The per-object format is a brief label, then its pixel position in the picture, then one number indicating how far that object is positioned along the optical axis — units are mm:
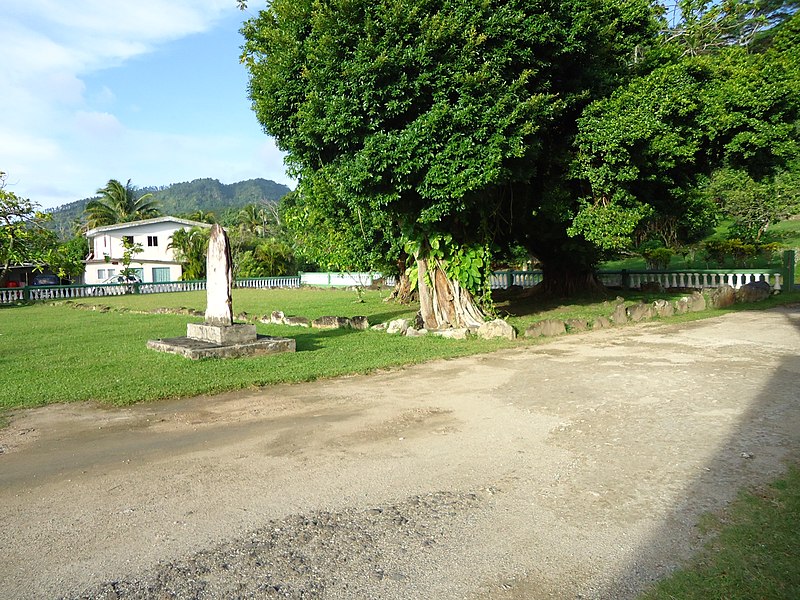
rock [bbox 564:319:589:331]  12984
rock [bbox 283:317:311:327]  16266
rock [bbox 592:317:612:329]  13164
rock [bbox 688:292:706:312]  15508
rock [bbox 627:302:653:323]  14078
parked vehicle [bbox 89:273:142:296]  39875
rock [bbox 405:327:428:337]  13031
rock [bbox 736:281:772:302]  17047
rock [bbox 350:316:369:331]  14836
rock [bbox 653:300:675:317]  14664
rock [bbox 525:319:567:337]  12195
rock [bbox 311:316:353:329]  15336
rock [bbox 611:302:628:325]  13656
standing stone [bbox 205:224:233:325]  11258
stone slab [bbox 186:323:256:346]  10805
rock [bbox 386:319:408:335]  13657
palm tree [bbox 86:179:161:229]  49562
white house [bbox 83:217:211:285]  44781
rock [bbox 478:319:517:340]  12031
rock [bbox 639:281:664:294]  23000
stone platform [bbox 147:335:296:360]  10366
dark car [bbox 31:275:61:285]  49759
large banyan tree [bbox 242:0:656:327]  10289
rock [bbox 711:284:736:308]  16031
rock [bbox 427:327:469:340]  12336
